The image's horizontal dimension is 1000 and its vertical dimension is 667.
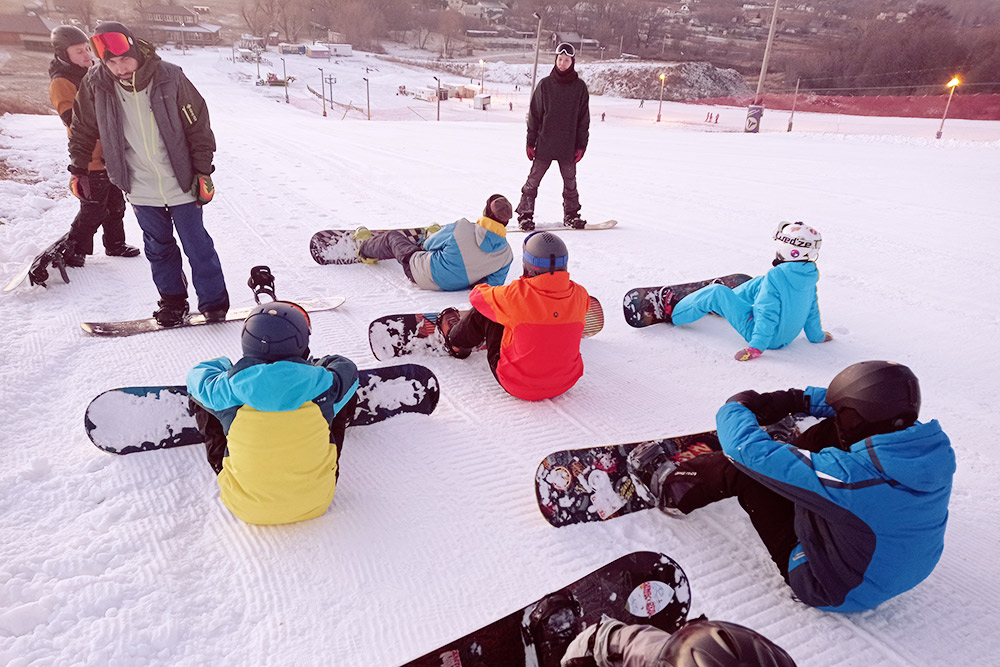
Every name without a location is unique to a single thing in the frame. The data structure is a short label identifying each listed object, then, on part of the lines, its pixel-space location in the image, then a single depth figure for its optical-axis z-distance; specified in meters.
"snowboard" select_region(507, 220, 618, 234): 6.21
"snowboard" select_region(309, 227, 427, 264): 4.82
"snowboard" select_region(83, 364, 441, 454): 2.41
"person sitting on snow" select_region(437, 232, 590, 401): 2.76
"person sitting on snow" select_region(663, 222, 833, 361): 3.44
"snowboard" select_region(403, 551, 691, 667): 1.58
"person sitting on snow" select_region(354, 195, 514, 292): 3.99
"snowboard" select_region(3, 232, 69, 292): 3.93
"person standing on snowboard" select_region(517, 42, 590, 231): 5.97
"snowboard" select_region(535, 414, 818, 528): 2.23
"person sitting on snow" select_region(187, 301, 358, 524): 1.93
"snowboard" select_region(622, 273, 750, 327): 4.05
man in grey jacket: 3.10
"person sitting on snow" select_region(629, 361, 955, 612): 1.63
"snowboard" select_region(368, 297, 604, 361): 3.41
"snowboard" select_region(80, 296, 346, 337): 3.50
